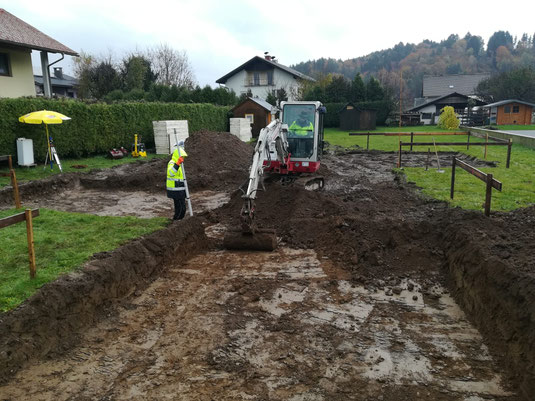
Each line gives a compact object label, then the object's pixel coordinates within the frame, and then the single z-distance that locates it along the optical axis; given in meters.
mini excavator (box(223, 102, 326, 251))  12.52
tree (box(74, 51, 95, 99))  41.00
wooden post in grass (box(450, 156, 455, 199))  11.63
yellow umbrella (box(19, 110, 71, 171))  15.46
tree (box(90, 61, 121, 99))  41.09
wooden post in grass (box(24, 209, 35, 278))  5.82
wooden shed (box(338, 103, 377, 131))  42.56
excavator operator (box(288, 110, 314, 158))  13.24
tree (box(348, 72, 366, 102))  46.72
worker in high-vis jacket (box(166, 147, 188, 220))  9.38
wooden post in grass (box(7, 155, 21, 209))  10.06
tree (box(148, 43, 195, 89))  53.19
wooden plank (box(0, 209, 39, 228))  5.40
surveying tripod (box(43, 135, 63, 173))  16.61
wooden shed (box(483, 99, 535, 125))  47.78
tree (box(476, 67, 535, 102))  53.97
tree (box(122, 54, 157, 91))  42.44
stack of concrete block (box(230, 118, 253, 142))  30.15
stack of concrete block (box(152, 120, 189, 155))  23.16
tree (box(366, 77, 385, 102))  46.72
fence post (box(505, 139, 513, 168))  16.85
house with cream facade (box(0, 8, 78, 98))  20.48
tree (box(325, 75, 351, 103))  47.28
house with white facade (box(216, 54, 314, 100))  52.33
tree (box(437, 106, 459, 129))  37.12
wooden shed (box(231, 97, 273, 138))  33.81
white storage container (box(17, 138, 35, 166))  16.30
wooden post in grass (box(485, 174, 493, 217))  8.37
